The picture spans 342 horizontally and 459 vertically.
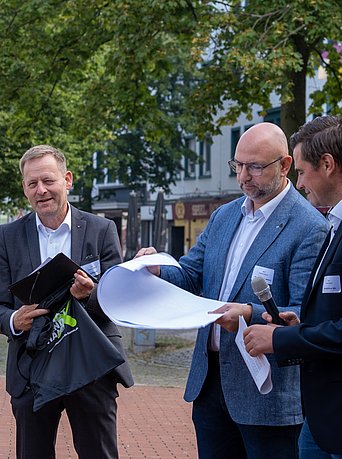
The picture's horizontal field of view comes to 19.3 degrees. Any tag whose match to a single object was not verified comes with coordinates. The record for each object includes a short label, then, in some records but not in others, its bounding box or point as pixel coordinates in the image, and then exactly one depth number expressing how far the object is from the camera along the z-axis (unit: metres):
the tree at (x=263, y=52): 14.55
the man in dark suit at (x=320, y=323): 3.38
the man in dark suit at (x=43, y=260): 4.55
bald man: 3.90
